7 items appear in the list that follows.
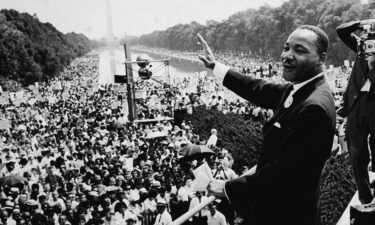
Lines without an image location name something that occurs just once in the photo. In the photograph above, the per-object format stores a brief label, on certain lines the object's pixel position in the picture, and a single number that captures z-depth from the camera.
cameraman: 2.78
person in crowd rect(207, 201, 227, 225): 6.82
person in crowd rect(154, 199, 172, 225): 7.13
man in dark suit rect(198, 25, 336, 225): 1.86
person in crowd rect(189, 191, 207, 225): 6.81
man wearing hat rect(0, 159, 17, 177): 11.05
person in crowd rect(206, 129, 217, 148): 12.65
